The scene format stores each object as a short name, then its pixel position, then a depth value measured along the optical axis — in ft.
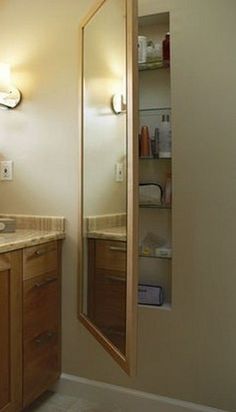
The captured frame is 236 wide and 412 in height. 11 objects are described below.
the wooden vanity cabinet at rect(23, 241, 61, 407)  5.66
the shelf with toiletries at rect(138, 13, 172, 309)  6.00
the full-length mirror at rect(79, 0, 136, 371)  4.67
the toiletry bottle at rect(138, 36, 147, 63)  6.05
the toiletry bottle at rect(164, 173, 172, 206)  5.95
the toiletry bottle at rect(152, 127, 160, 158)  6.05
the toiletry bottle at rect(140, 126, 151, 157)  6.06
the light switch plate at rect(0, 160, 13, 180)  7.00
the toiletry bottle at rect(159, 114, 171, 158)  5.95
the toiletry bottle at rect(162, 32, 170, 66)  5.88
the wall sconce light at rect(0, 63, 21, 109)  6.64
